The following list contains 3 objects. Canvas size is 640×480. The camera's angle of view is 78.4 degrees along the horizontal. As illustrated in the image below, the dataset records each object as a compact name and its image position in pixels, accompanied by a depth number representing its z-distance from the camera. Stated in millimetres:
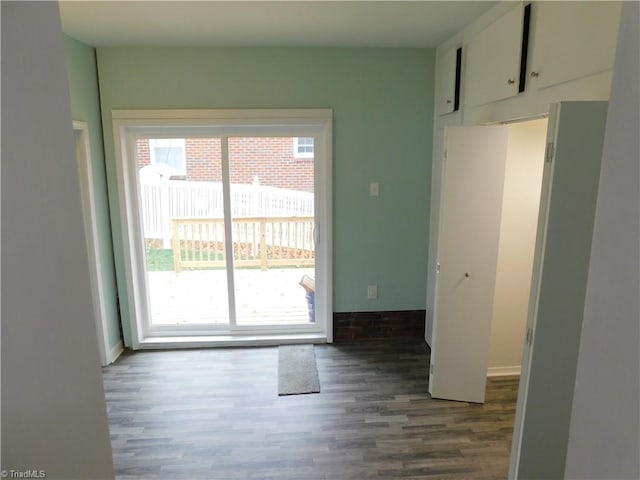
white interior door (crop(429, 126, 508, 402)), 2500
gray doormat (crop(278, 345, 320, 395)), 2961
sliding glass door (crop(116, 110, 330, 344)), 3432
